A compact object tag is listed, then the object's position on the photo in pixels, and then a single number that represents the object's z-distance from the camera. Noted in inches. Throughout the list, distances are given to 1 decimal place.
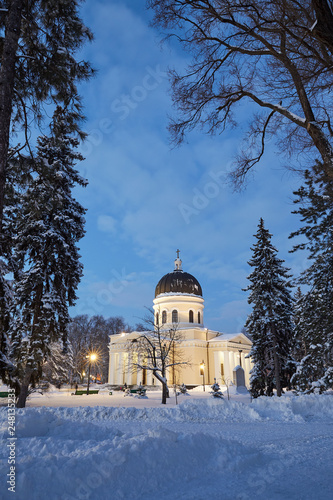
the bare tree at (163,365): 922.1
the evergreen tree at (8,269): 307.7
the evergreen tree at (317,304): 413.2
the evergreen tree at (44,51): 278.1
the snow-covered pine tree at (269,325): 940.6
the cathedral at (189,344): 1790.1
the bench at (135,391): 1154.7
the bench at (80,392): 1281.0
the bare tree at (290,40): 236.8
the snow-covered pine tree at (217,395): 889.5
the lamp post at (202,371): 1650.1
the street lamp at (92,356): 1291.7
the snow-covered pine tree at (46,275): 603.8
